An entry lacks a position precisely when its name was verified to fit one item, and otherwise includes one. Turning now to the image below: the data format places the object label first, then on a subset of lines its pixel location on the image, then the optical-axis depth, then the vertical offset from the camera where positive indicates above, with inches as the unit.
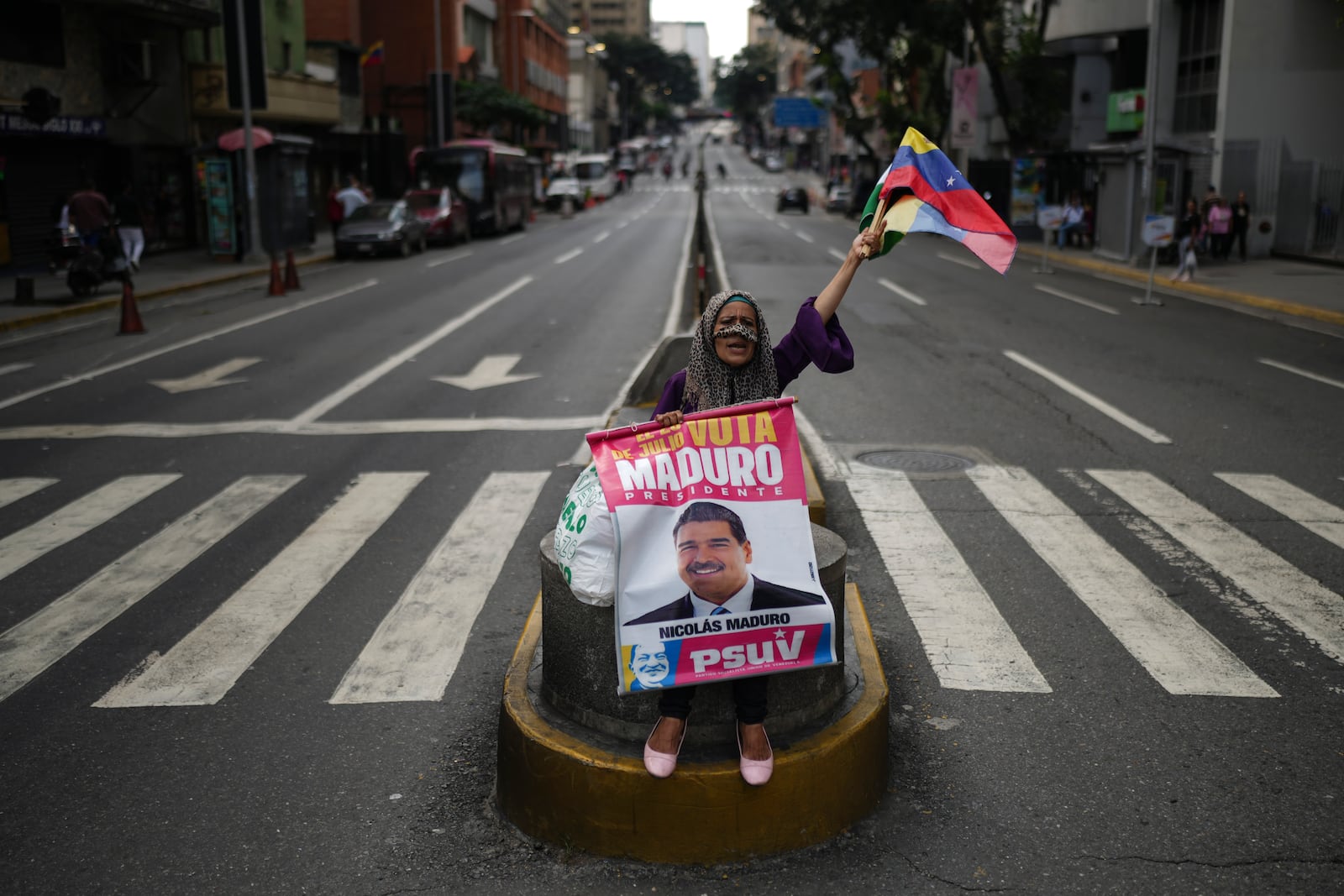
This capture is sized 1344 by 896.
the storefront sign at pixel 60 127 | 973.8 +62.1
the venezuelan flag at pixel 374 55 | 2005.4 +234.0
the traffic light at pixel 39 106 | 890.1 +68.4
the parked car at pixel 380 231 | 1286.9 -31.4
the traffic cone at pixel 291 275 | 962.1 -57.3
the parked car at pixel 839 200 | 2561.5 -5.0
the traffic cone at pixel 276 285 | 924.6 -61.3
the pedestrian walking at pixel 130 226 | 987.3 -18.8
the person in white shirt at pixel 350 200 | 1414.9 +0.9
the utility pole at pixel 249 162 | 1154.7 +36.0
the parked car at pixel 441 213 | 1478.8 -15.7
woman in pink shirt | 1126.4 -26.1
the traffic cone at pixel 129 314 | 693.9 -61.4
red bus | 1668.3 +33.9
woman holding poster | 171.0 -21.6
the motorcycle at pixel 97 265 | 834.2 -42.5
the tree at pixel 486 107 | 2423.7 +180.3
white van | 3336.6 +74.4
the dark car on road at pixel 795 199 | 2635.3 -2.8
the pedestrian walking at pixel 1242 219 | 1152.2 -22.3
